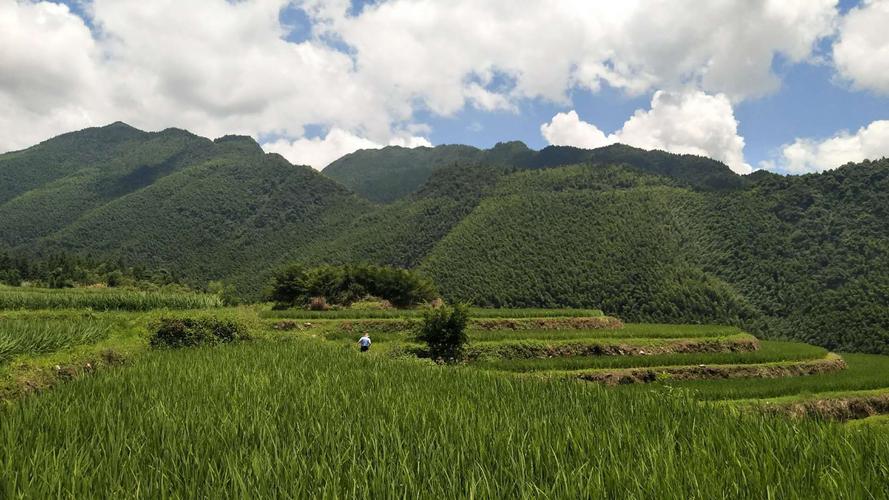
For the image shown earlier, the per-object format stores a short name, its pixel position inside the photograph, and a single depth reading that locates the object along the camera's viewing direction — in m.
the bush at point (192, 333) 17.60
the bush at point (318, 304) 31.06
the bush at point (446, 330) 19.67
